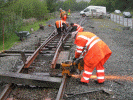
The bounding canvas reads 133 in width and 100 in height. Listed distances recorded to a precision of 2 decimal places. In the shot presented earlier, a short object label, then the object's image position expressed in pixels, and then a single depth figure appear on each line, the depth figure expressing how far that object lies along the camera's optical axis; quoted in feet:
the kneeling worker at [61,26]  27.67
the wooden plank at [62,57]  15.68
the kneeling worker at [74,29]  17.07
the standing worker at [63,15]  39.17
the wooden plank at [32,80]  11.19
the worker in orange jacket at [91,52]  11.26
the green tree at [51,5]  78.46
